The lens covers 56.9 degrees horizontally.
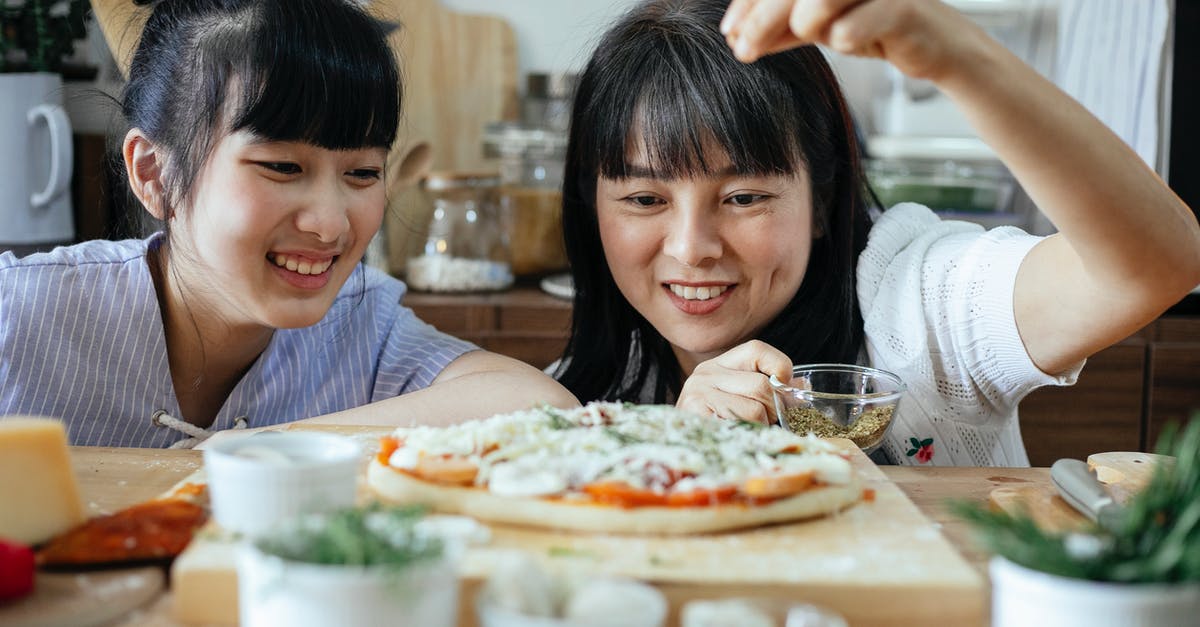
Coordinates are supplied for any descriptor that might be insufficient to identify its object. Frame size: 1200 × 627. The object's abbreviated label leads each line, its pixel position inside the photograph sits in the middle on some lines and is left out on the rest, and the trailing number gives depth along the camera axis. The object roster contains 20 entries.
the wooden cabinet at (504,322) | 2.59
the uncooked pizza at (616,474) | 0.92
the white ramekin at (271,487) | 0.85
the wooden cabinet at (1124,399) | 2.62
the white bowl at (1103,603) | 0.65
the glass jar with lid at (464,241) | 2.67
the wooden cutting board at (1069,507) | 1.03
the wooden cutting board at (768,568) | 0.80
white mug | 2.53
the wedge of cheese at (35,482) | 0.90
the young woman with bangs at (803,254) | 1.10
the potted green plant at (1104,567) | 0.66
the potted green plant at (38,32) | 2.59
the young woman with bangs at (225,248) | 1.37
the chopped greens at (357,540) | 0.68
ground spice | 1.22
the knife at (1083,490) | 0.98
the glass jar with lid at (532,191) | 2.78
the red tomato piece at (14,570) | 0.78
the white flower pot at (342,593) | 0.66
